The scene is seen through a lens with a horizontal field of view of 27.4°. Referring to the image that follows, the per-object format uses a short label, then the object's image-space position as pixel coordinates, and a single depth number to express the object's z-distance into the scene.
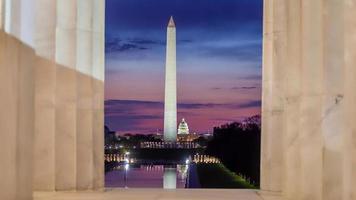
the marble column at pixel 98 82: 28.31
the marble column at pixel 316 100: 20.64
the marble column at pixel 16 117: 17.39
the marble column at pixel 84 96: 27.77
